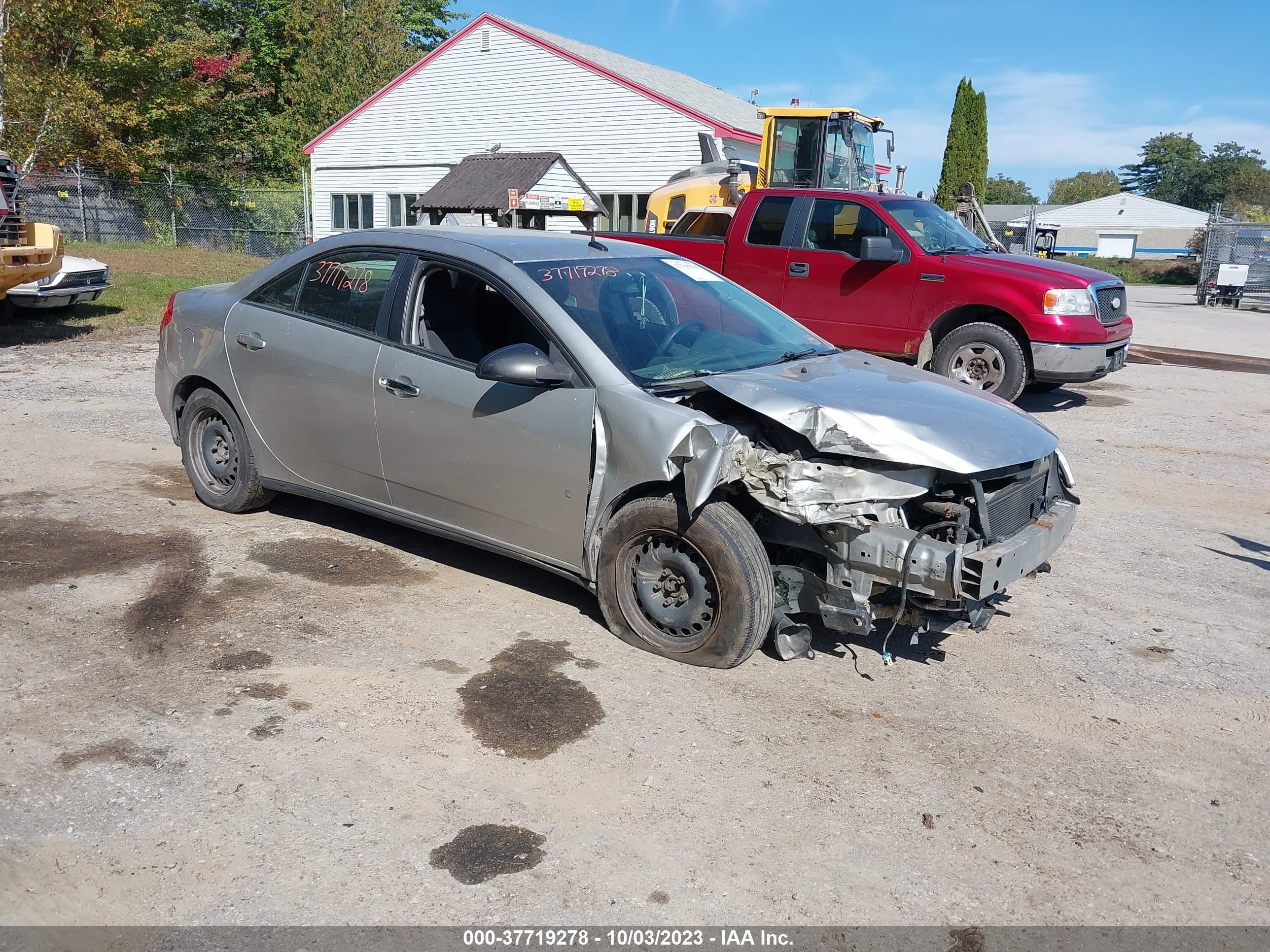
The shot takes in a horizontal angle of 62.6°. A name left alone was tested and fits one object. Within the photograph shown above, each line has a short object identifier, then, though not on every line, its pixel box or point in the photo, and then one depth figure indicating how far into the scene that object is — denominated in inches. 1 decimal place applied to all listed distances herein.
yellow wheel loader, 674.2
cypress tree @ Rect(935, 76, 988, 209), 2039.9
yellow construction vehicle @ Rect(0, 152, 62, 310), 467.5
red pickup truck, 376.5
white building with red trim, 1130.0
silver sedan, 159.8
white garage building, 3179.1
